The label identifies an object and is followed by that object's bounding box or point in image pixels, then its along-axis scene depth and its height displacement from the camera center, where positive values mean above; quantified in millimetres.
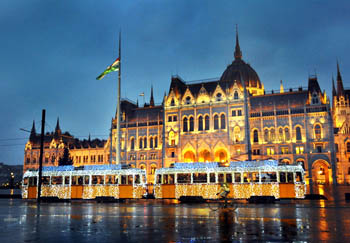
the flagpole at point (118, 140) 40441 +4300
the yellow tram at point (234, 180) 29828 -500
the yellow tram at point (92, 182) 33906 -609
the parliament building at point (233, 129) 66938 +9688
